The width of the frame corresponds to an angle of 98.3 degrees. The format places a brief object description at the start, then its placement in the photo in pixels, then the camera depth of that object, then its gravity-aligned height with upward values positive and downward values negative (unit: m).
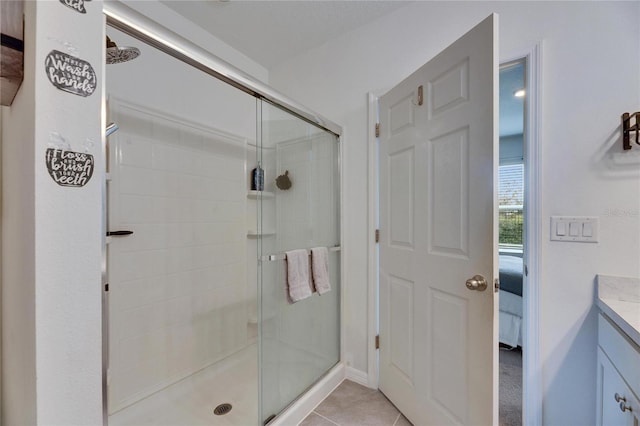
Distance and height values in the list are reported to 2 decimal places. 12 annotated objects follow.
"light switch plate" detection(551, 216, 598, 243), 1.30 -0.08
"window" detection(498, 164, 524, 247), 4.25 +0.08
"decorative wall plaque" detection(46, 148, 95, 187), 0.56 +0.09
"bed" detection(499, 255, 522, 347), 2.47 -0.88
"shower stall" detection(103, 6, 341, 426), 1.59 -0.22
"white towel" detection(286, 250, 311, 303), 1.63 -0.38
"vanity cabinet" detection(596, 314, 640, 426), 0.92 -0.62
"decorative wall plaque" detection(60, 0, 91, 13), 0.59 +0.44
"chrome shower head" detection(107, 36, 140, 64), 0.98 +0.59
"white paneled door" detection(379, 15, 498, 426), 1.19 -0.12
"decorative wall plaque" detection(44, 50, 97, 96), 0.56 +0.29
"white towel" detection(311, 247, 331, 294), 1.79 -0.38
